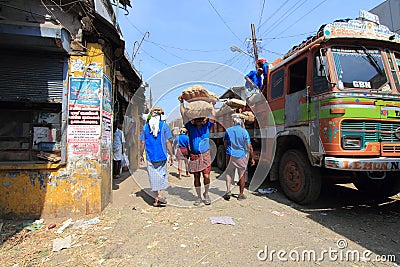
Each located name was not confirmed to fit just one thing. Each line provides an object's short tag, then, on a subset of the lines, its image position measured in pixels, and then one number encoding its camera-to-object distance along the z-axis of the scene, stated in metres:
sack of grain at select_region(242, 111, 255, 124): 5.89
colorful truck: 3.48
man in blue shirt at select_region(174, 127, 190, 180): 7.25
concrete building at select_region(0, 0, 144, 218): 3.53
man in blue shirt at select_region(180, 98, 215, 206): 4.27
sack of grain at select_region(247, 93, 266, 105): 5.86
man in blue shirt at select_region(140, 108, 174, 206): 4.25
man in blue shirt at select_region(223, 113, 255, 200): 4.66
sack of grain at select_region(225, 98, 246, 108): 5.79
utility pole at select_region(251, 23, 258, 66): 14.45
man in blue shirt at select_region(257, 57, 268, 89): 5.84
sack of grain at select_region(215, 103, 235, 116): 6.47
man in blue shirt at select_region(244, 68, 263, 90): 6.03
